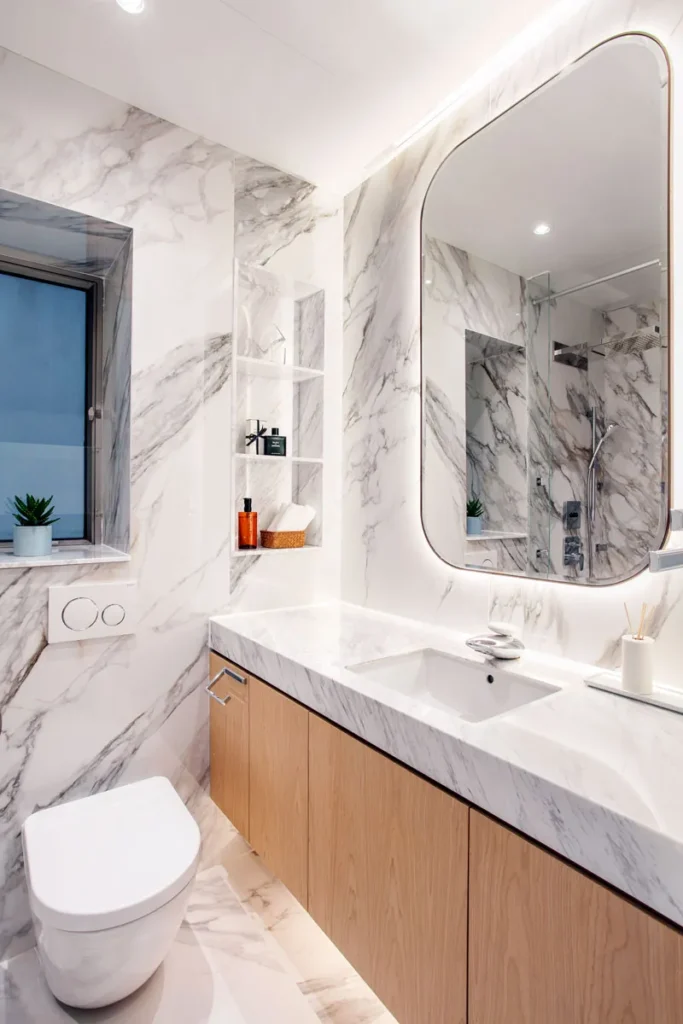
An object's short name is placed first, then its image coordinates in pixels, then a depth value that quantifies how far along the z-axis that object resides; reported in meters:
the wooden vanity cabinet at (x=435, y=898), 0.76
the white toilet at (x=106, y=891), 1.17
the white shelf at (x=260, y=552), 1.97
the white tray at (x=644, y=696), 1.10
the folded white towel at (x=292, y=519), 2.08
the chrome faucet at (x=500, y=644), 1.39
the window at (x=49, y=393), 1.91
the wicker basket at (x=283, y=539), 2.07
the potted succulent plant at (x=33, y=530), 1.70
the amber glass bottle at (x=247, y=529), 2.02
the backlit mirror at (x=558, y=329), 1.25
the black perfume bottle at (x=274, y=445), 2.05
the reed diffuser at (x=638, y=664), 1.16
